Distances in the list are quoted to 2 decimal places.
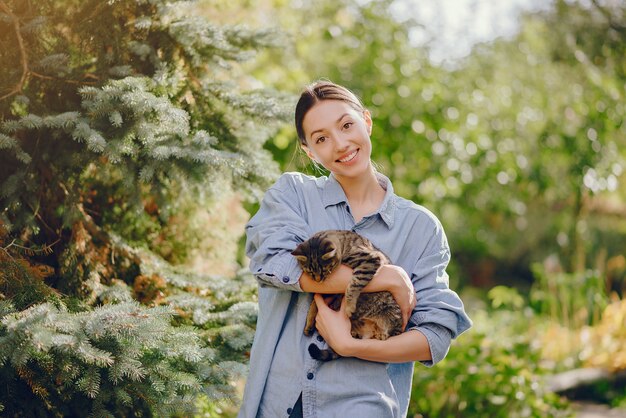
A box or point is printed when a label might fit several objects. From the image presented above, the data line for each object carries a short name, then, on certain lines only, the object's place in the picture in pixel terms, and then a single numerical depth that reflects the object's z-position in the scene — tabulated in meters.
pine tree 2.30
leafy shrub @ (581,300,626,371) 5.99
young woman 2.03
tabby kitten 2.01
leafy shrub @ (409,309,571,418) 4.24
